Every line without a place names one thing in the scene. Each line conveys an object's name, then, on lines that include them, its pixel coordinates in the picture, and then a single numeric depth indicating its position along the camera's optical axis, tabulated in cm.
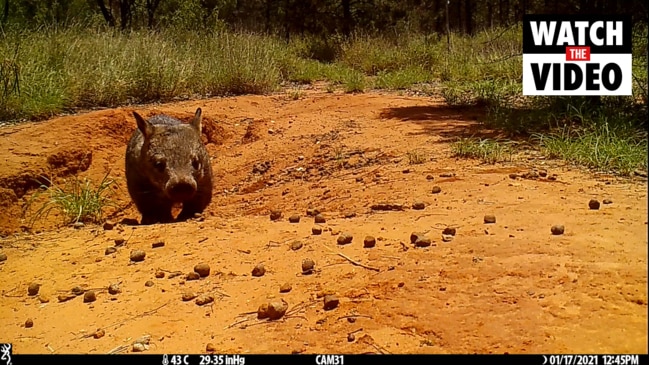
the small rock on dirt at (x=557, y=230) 280
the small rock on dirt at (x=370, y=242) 312
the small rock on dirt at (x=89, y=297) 311
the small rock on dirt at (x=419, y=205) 369
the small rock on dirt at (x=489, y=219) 315
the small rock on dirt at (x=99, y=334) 268
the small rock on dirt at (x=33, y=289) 335
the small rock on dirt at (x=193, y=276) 312
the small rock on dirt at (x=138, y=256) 356
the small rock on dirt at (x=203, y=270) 314
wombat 513
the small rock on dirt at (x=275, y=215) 415
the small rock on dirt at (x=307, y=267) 294
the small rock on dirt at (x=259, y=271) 302
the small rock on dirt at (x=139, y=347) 246
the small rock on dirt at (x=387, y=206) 385
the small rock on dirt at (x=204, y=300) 282
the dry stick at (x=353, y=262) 285
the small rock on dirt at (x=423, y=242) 299
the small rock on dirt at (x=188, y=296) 290
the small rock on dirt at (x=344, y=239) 322
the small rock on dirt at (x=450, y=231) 307
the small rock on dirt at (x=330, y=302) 255
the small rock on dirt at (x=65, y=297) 319
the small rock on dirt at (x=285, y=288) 279
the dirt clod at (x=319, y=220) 375
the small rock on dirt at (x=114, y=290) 314
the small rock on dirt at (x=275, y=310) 256
